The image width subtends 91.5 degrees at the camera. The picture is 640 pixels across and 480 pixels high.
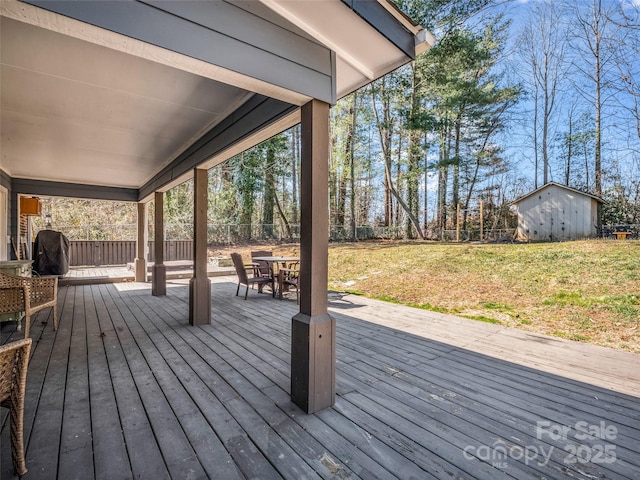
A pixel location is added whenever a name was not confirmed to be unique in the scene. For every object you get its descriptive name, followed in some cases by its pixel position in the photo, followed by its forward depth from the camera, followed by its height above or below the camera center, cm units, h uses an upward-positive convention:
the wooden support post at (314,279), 210 -30
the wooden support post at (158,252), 616 -30
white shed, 1095 +75
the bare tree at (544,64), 1441 +851
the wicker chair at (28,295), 336 -67
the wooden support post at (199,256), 425 -27
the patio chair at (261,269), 686 -73
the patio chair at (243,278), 587 -79
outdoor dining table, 618 -50
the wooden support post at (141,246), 818 -24
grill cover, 727 -37
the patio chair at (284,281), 581 -86
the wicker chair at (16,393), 146 -75
